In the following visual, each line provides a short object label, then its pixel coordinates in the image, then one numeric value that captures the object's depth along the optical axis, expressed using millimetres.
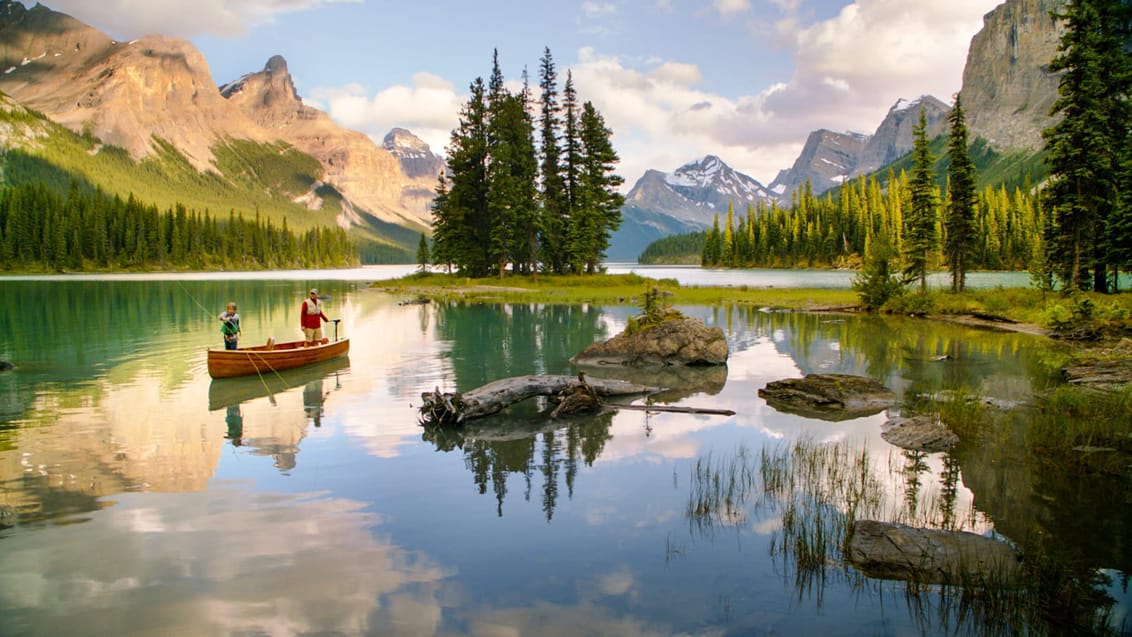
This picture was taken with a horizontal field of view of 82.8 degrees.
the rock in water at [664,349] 25047
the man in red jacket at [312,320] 26141
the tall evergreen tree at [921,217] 45500
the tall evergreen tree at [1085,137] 34344
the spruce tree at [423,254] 107550
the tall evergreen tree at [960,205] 46719
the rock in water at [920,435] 13266
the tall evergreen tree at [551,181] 74125
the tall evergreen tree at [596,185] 72562
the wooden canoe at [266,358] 21578
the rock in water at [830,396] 17109
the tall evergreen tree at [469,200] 77125
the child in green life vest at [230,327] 23875
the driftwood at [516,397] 15609
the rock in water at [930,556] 7434
